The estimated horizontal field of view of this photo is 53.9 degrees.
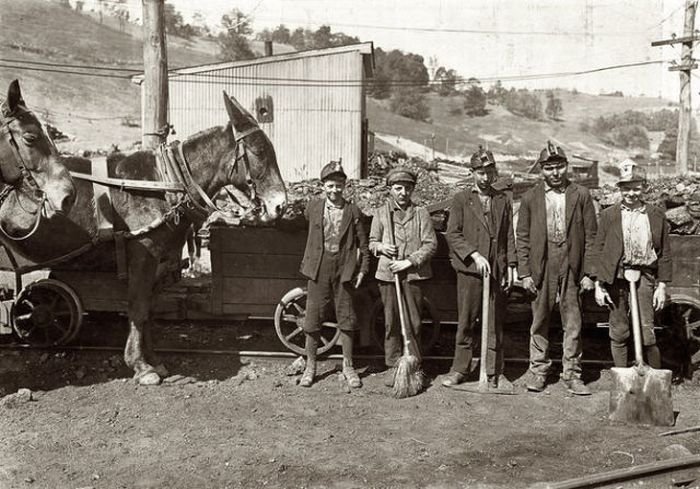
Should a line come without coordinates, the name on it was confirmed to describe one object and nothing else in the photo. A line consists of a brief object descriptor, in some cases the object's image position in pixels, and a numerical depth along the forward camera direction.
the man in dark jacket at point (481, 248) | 6.21
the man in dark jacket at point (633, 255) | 5.91
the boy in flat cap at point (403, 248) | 6.18
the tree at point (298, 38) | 97.87
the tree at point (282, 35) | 105.16
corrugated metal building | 22.97
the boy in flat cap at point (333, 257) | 6.19
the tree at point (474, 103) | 81.50
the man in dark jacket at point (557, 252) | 6.10
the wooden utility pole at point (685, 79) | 21.67
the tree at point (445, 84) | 91.14
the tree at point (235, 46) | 66.88
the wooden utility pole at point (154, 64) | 7.89
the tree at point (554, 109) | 91.66
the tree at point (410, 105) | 73.56
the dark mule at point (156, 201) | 6.07
